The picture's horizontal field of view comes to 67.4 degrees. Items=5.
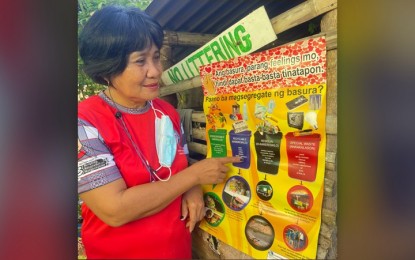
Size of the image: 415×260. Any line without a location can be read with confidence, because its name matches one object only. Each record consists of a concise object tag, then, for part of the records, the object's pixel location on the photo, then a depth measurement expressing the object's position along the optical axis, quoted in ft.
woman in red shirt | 2.80
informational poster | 2.58
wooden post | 2.46
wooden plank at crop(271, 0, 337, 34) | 2.47
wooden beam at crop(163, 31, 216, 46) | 3.34
